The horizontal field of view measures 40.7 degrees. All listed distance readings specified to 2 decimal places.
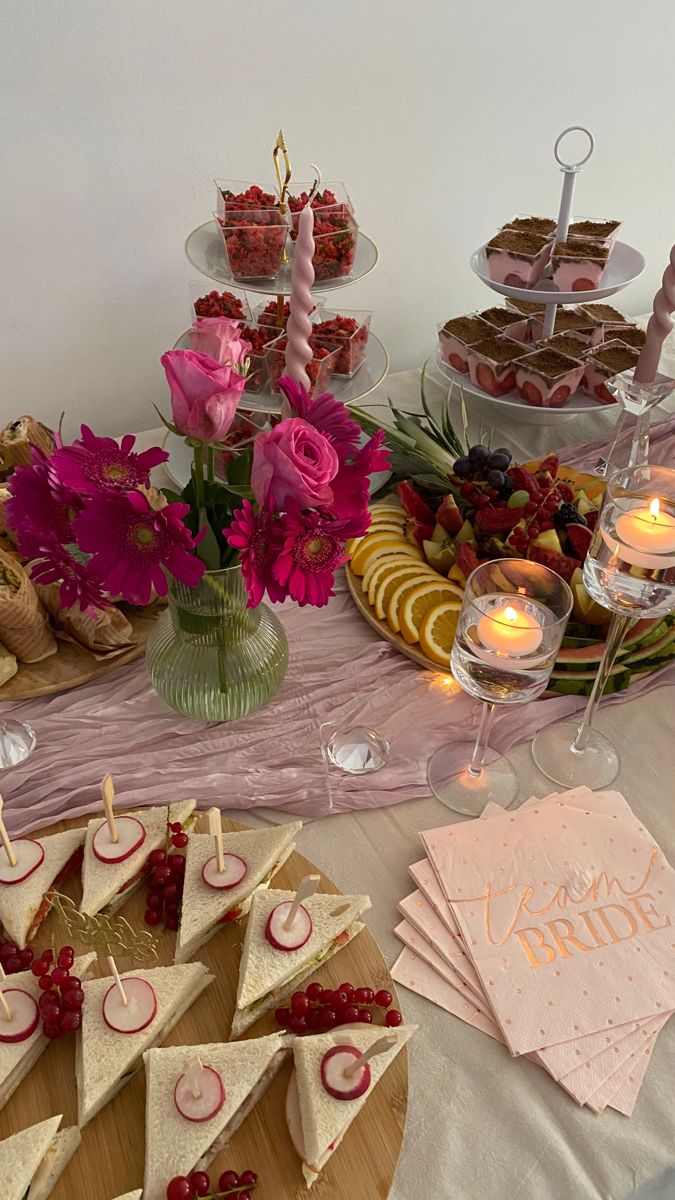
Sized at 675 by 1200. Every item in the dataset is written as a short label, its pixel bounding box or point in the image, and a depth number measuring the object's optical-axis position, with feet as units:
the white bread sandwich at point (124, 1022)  2.56
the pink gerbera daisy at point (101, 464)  2.51
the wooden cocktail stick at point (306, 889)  2.56
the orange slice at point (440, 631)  4.02
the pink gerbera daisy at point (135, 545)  2.51
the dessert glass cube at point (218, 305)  4.74
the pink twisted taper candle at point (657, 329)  4.44
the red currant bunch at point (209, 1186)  2.34
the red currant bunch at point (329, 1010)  2.75
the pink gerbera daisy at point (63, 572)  2.63
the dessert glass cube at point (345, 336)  4.64
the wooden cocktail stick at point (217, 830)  2.82
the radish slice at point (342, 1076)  2.51
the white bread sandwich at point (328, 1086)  2.45
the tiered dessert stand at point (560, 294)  5.05
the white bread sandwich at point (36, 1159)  2.33
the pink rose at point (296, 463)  2.55
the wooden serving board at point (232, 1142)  2.43
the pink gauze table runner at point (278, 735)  3.47
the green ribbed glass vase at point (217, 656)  3.34
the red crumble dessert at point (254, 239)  4.34
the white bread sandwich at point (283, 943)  2.77
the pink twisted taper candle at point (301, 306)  2.87
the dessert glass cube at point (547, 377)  5.16
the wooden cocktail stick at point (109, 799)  2.94
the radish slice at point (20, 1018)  2.61
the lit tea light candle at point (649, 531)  3.12
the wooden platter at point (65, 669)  3.80
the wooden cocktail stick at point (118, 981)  2.53
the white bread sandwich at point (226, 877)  2.93
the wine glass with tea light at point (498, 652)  3.09
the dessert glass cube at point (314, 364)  4.42
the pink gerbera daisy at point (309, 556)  2.64
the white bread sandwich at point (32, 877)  2.89
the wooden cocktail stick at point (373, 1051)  2.31
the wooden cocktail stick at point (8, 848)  2.90
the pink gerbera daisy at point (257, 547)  2.60
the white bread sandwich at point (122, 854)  2.98
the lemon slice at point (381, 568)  4.30
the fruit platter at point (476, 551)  4.02
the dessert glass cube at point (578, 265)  5.17
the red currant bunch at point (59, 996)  2.67
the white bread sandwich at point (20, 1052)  2.56
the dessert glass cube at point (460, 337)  5.47
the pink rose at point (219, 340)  2.66
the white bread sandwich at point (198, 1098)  2.41
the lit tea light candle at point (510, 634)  3.08
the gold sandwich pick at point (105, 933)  2.82
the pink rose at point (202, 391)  2.51
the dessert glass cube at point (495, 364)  5.26
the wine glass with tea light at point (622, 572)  3.11
